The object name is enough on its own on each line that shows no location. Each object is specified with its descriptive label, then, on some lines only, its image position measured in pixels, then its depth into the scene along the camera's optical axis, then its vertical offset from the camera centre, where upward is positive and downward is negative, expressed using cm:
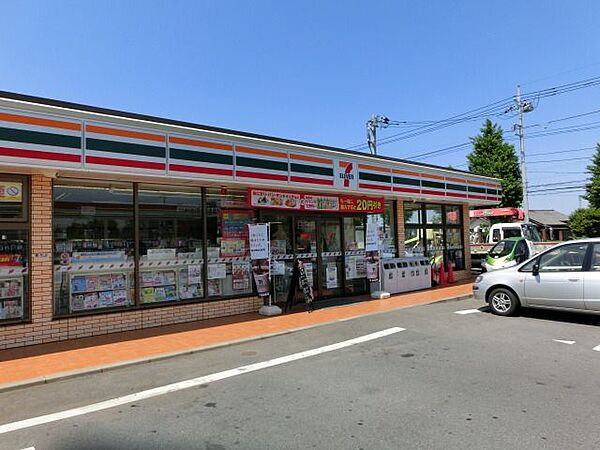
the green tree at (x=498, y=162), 3409 +629
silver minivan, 876 -78
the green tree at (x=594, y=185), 3497 +436
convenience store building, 798 +86
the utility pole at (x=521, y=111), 3181 +934
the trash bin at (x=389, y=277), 1362 -88
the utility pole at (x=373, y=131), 3073 +796
